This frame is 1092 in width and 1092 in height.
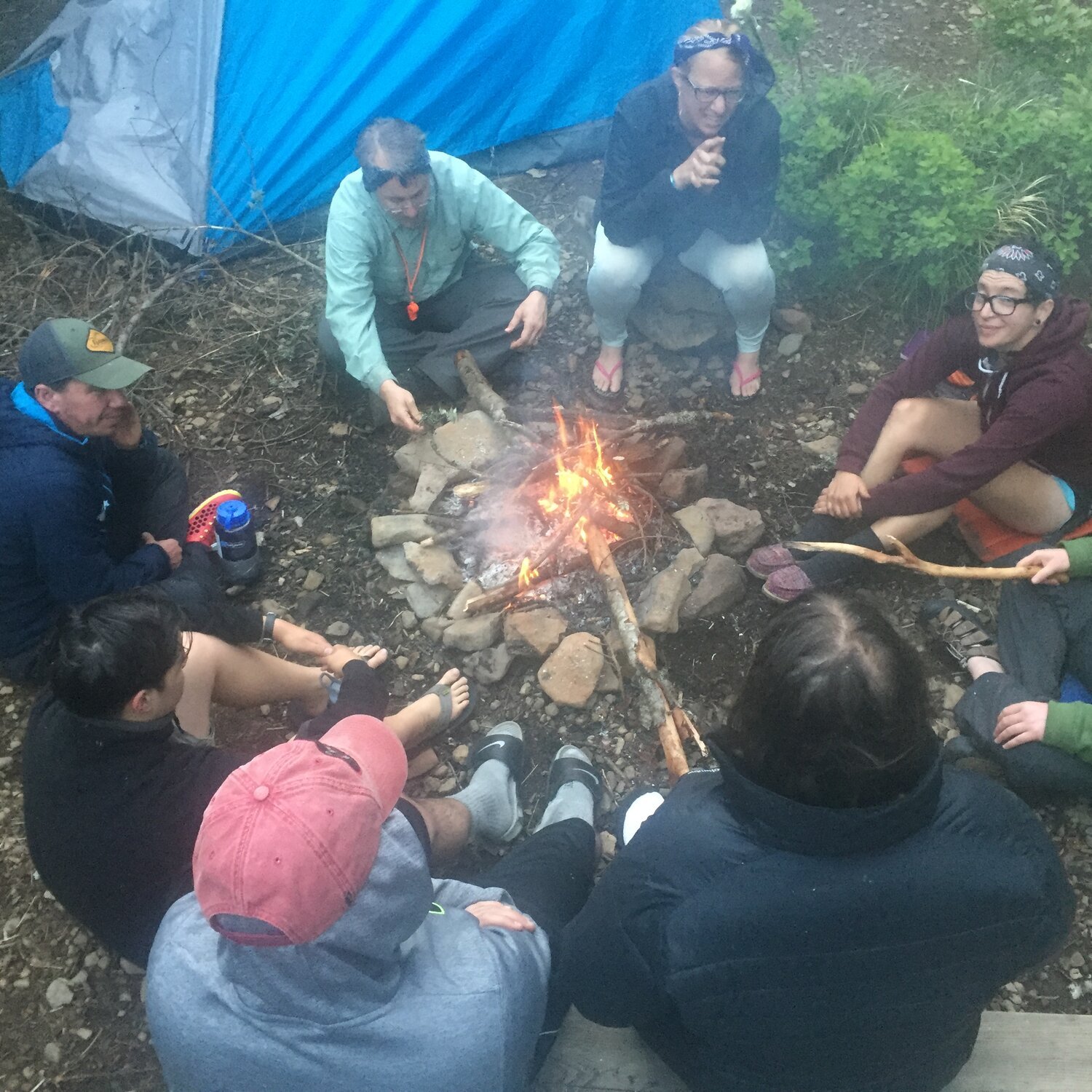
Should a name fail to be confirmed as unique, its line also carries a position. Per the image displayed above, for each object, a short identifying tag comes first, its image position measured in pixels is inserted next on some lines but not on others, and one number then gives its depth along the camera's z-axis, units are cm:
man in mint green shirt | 338
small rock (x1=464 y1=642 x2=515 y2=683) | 317
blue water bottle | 334
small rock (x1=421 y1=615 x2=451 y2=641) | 327
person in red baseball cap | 146
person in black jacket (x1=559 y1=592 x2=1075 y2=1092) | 136
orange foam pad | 329
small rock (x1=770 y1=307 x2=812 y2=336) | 426
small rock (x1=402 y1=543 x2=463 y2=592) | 334
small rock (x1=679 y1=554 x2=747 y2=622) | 320
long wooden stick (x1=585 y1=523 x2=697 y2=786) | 277
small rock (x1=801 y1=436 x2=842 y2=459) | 380
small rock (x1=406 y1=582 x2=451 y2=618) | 335
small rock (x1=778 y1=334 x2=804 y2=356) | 420
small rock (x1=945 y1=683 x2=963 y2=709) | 306
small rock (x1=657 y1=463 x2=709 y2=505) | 355
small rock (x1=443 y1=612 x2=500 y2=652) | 319
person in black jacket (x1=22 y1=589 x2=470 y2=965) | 205
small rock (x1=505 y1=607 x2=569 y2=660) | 315
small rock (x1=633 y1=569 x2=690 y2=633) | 313
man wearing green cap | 278
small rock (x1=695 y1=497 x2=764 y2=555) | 340
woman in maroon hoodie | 288
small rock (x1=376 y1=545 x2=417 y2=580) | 346
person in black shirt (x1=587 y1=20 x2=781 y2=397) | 334
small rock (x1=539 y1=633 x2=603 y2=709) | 305
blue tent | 435
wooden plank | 208
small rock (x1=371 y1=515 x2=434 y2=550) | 347
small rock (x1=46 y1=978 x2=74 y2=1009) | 253
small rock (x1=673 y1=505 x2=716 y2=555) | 338
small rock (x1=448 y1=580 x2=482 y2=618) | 329
